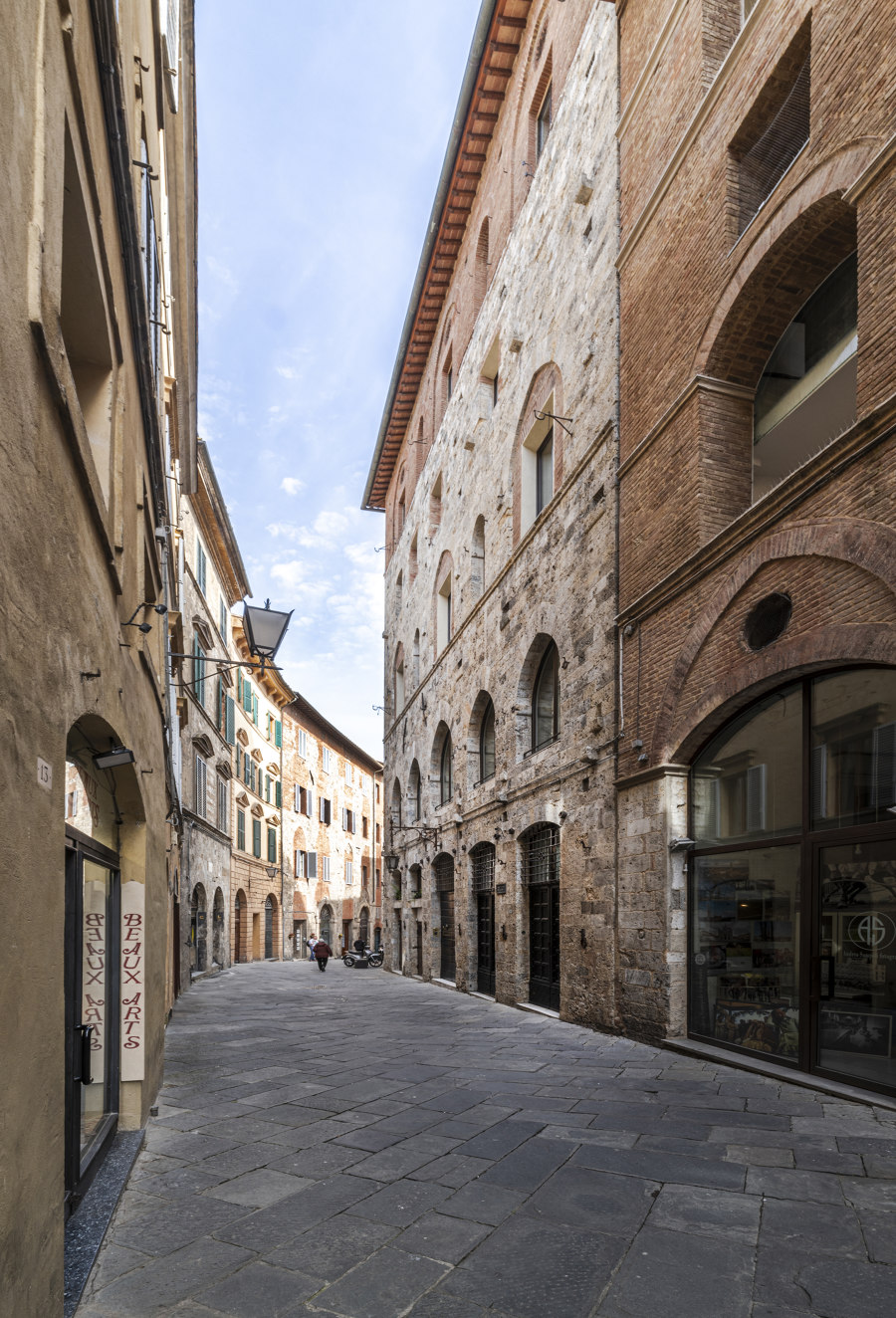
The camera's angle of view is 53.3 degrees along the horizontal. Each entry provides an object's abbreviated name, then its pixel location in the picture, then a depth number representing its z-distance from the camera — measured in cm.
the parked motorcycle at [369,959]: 2634
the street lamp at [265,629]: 911
